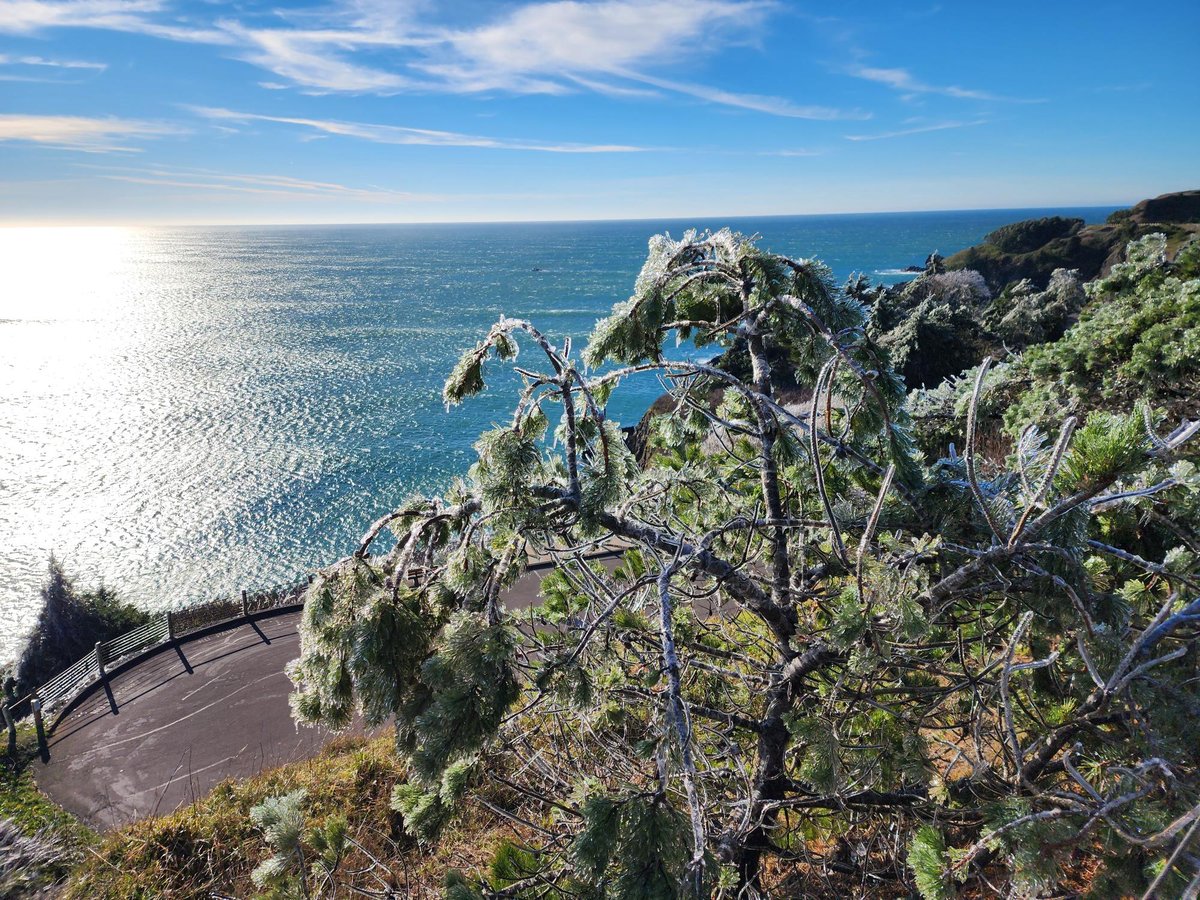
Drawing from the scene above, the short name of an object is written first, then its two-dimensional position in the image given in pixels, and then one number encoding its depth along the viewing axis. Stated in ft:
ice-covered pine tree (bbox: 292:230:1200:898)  6.08
